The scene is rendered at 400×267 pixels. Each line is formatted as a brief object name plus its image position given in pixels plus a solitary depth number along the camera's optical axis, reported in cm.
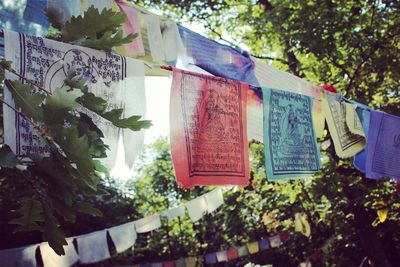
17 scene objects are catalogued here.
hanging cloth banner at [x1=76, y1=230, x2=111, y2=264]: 576
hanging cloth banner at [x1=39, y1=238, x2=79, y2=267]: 507
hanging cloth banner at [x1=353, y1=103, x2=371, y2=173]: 360
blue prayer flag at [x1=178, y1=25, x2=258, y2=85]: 262
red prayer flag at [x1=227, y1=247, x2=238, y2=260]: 1062
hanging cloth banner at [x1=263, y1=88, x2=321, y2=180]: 279
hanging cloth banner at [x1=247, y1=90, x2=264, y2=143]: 282
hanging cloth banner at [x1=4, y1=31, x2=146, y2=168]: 144
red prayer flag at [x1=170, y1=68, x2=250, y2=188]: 220
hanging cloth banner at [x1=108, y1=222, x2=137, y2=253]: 629
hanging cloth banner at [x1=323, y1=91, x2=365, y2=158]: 336
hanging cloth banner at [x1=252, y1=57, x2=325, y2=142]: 285
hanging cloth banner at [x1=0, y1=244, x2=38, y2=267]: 543
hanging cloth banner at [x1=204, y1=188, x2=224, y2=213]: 696
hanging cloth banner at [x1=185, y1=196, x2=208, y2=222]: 700
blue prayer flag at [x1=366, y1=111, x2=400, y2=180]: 362
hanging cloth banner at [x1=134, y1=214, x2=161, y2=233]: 681
